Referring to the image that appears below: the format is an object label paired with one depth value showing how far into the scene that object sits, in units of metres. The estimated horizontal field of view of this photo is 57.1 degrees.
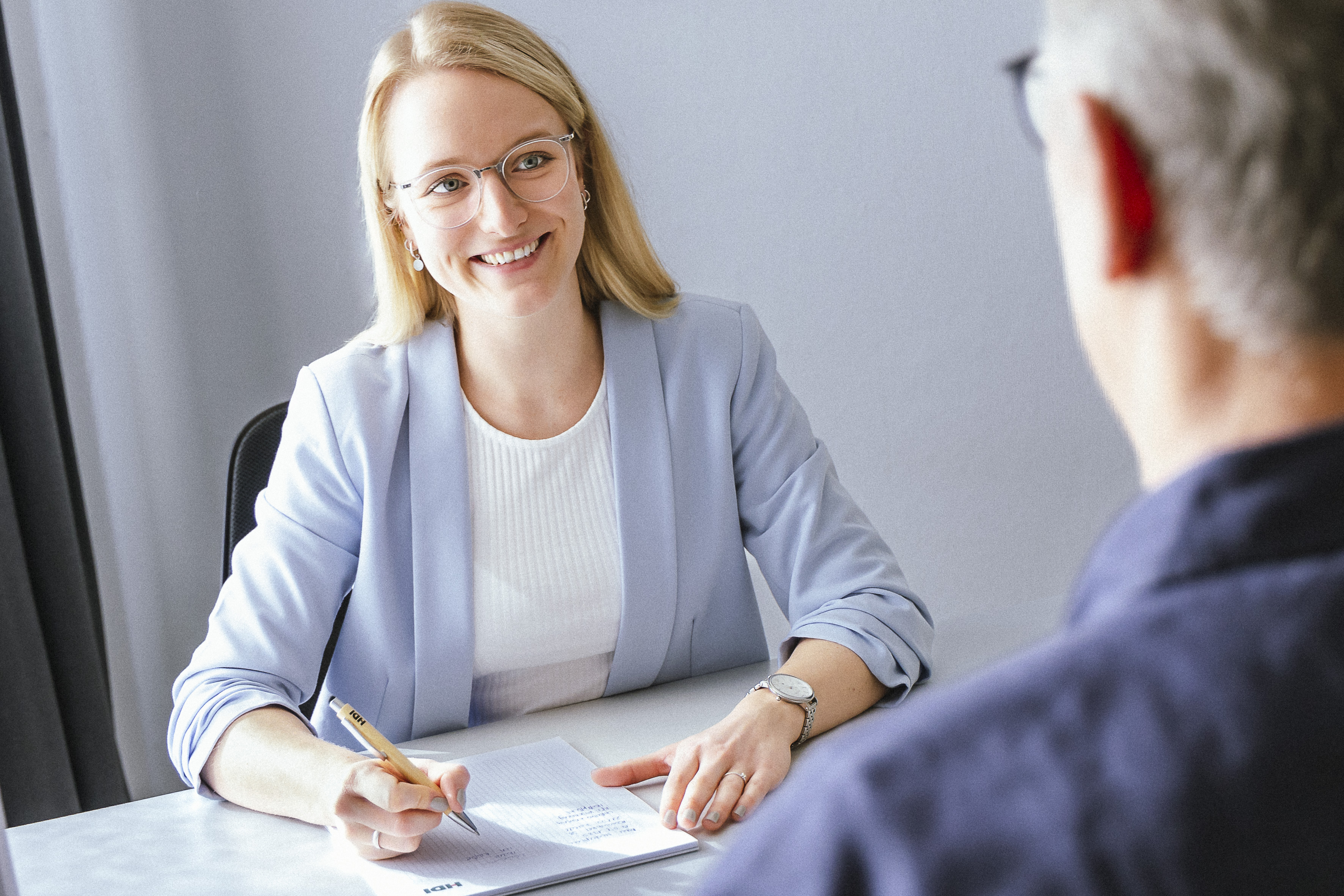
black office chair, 1.71
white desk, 1.04
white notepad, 1.00
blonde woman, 1.43
